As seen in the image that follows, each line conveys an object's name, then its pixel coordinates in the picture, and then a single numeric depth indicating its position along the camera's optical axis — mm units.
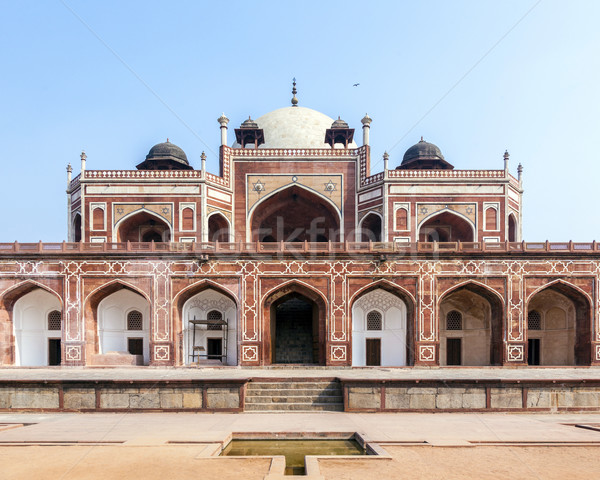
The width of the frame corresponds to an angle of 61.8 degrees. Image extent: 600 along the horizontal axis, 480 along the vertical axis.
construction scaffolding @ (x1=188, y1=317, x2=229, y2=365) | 17438
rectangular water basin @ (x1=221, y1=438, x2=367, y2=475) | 7117
